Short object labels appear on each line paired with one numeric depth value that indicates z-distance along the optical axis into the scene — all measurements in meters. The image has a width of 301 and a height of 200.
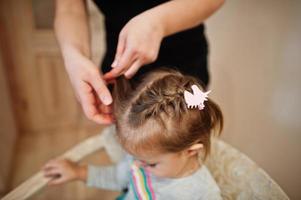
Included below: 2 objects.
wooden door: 1.43
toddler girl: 0.64
